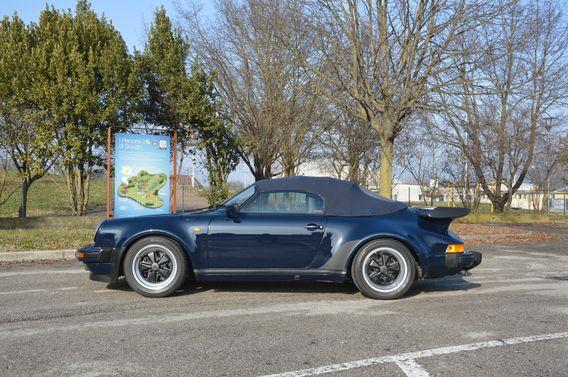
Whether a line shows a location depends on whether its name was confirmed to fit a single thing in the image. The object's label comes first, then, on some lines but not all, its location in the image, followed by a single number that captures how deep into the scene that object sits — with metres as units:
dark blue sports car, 5.75
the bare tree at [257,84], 16.95
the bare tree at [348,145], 21.53
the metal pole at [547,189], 31.23
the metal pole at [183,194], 18.27
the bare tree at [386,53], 13.65
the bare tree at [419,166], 24.59
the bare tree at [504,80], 13.59
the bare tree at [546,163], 24.88
